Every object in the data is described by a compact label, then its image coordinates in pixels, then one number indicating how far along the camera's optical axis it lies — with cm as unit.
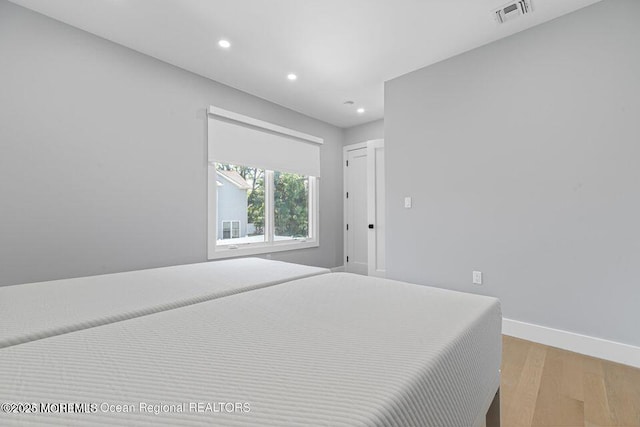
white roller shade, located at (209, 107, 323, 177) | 327
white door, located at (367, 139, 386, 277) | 395
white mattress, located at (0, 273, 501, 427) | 49
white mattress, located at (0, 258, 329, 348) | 88
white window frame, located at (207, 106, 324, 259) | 322
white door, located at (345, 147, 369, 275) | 482
